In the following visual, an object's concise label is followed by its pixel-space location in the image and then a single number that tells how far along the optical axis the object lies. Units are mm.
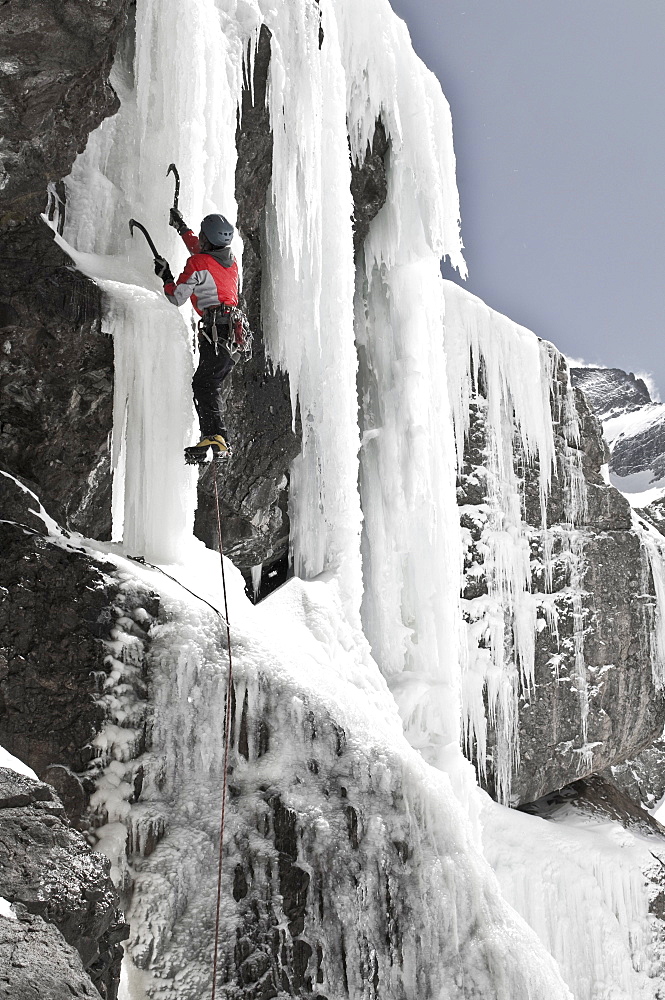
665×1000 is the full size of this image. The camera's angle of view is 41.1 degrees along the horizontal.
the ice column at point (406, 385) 9234
